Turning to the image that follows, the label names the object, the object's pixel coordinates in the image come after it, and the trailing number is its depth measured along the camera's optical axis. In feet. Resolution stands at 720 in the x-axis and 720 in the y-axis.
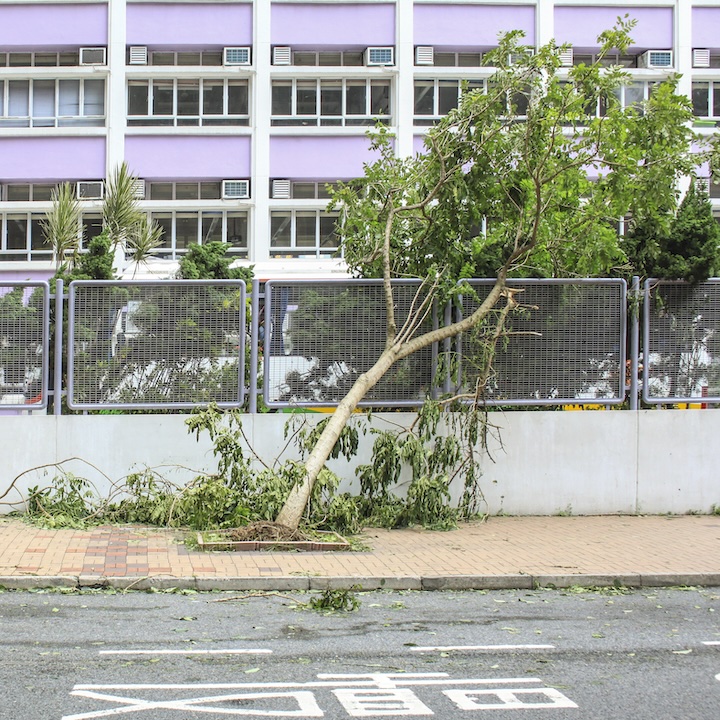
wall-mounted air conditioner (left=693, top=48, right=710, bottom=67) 122.93
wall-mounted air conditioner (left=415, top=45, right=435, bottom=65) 120.78
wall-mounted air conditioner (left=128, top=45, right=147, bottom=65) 119.65
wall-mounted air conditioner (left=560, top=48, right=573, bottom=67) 122.21
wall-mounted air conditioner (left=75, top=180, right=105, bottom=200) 116.26
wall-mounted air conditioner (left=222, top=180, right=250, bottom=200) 118.52
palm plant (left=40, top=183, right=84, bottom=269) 78.48
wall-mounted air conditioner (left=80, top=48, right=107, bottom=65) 118.83
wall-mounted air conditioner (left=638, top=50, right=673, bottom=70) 121.80
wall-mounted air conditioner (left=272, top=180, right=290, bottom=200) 119.34
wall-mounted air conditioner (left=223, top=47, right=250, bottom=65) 119.34
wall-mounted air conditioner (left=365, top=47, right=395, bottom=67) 120.16
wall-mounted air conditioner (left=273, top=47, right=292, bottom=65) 120.47
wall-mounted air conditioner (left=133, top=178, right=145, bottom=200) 116.00
